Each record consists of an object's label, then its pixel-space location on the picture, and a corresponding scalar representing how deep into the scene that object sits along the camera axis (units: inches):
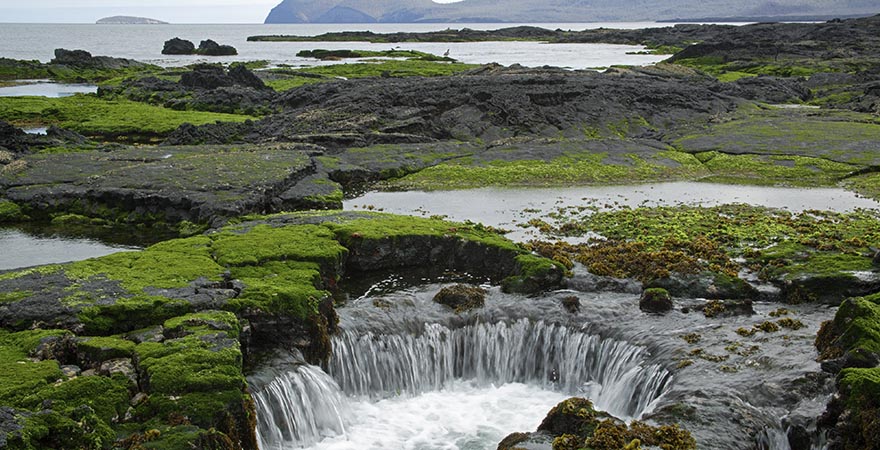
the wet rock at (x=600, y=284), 1226.2
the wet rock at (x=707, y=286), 1176.8
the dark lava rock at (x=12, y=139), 2463.2
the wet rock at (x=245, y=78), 4375.0
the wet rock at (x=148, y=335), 860.0
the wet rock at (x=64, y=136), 2679.6
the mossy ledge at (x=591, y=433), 733.3
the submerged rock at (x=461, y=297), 1174.3
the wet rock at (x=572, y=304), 1143.0
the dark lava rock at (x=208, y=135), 2795.3
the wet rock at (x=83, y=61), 6508.9
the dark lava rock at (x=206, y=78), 4441.4
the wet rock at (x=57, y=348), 800.3
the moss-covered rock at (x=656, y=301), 1121.4
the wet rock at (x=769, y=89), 4089.6
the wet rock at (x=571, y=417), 778.2
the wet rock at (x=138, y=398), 731.4
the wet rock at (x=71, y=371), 756.5
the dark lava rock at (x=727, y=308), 1099.9
